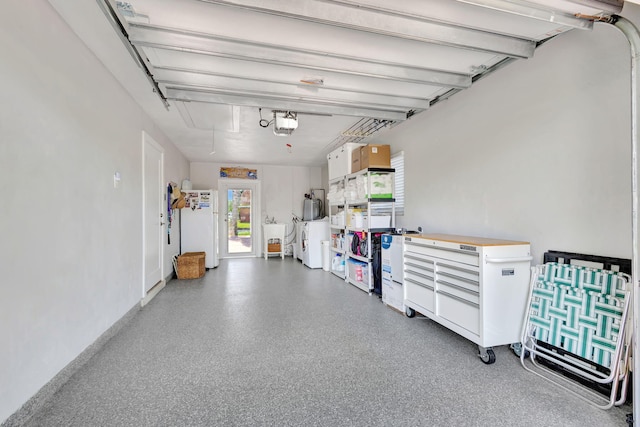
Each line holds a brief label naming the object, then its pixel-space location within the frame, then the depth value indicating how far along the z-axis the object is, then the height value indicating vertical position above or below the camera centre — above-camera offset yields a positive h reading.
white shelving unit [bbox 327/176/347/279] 5.14 -0.39
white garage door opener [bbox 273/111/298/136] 3.67 +1.19
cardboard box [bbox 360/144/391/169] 4.31 +0.87
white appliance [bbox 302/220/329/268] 6.28 -0.60
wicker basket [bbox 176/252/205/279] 5.22 -0.99
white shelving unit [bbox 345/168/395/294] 4.27 -0.03
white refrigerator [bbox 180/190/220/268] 6.05 -0.18
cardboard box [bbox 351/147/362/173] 4.68 +0.89
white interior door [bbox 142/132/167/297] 3.79 +0.02
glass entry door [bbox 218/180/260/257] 7.91 -0.14
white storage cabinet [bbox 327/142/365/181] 4.91 +0.96
